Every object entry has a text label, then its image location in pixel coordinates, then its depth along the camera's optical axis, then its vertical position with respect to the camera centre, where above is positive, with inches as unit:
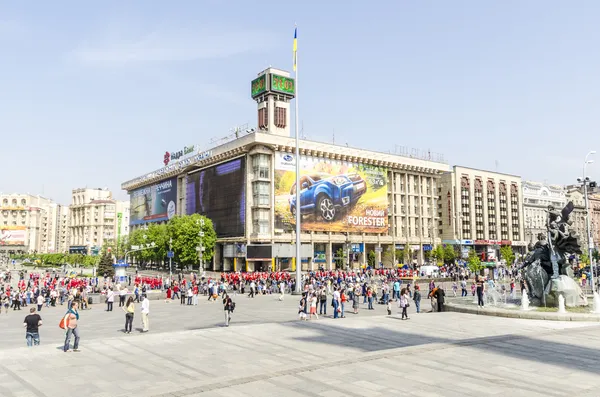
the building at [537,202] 4977.9 +419.5
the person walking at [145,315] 760.3 -112.4
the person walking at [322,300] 978.0 -115.6
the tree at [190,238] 3051.2 +39.2
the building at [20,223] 6850.4 +352.4
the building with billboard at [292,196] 3193.9 +349.1
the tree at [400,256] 3726.9 -106.1
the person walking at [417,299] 1030.8 -122.0
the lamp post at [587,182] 1373.0 +170.6
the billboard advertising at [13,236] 6756.9 +142.3
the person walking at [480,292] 987.3 -103.3
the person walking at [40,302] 1070.1 -125.5
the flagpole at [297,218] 1519.4 +79.9
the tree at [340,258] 3417.8 -109.0
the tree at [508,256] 3491.1 -111.3
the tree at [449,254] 3841.0 -97.1
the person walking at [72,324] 548.4 -89.5
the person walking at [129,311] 736.3 -101.0
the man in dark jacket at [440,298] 983.0 -114.7
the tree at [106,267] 2713.6 -126.4
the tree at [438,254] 3821.4 -95.8
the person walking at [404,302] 850.8 -107.2
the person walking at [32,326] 590.2 -98.5
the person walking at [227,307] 822.5 -108.1
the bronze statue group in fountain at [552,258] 941.8 -33.4
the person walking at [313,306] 901.2 -117.6
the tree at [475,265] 2556.6 -128.2
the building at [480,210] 4313.5 +294.1
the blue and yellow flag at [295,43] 1621.6 +677.1
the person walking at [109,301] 1151.9 -134.1
